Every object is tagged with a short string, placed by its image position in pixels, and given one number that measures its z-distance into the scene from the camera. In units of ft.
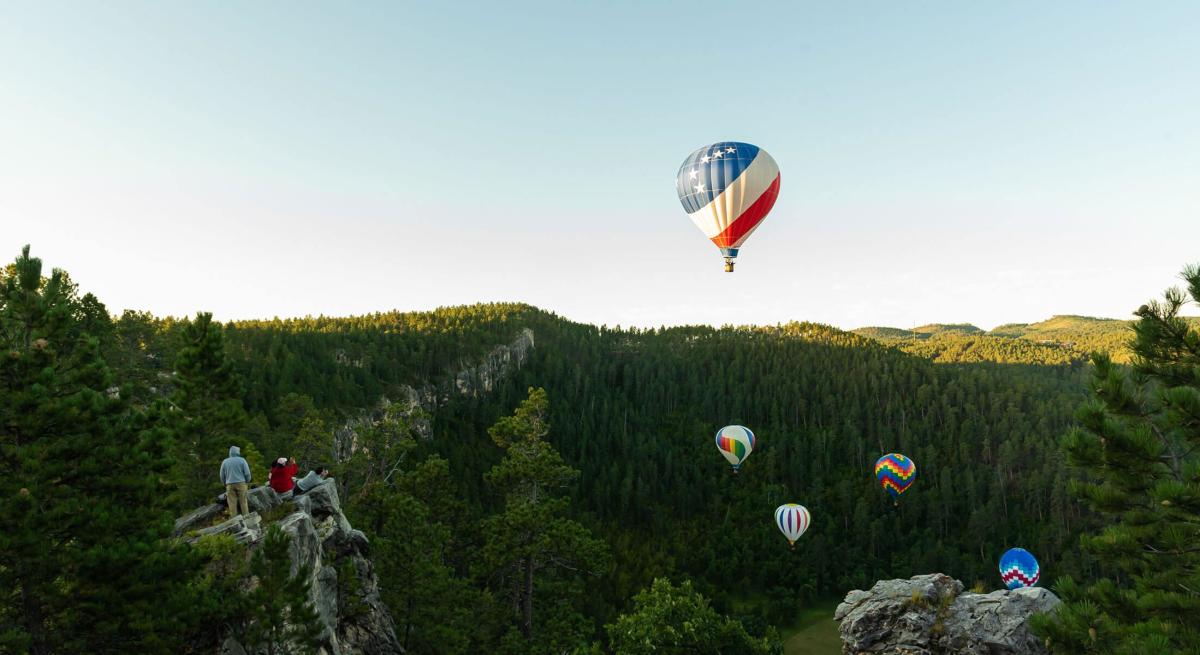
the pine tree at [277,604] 46.78
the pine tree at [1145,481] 42.32
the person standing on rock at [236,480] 56.85
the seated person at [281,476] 67.87
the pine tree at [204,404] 90.17
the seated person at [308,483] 71.31
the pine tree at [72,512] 44.01
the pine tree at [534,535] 116.57
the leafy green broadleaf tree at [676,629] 81.61
